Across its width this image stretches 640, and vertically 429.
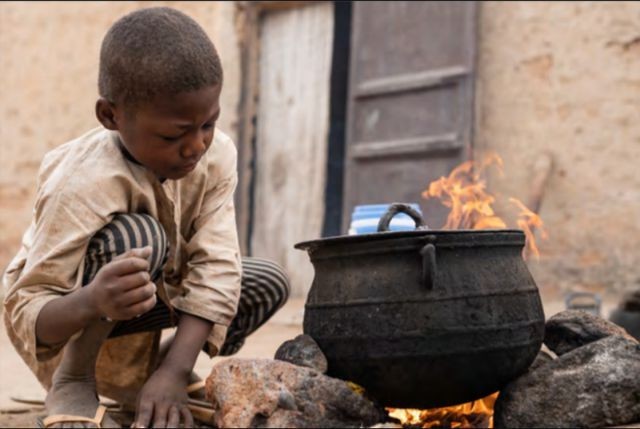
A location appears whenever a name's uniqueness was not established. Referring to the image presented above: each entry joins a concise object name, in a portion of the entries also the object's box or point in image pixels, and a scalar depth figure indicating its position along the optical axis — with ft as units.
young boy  6.75
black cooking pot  6.31
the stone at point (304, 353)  6.58
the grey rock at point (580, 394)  6.33
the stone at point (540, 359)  7.09
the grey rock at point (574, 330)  7.32
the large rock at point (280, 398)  5.95
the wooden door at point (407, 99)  19.62
